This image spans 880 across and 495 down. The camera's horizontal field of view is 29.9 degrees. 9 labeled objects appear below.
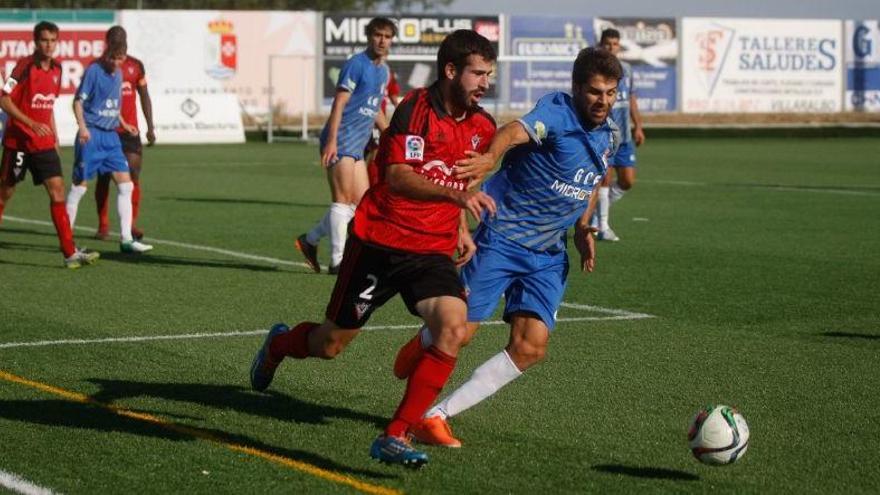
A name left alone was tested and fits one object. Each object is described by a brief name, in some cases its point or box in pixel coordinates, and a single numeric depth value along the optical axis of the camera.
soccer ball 6.86
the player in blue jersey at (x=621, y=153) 17.33
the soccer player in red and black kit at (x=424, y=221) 6.98
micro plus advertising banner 50.47
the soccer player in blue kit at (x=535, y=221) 7.47
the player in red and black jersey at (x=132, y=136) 17.27
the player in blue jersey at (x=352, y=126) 14.26
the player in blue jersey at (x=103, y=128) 16.38
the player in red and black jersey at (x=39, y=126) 14.80
